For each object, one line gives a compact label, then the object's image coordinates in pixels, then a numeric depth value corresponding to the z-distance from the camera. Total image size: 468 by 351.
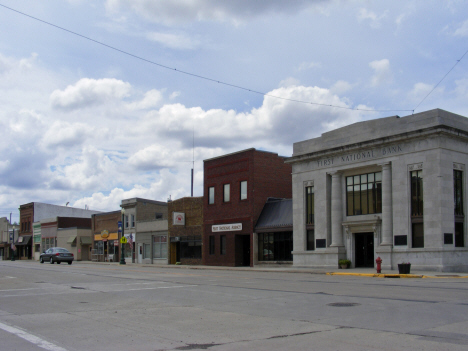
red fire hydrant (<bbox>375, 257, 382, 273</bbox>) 26.77
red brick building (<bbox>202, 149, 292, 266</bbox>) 40.88
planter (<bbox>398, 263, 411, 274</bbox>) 25.11
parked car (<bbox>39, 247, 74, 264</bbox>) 46.94
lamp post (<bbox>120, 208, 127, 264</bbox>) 49.67
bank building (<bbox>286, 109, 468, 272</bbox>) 27.30
